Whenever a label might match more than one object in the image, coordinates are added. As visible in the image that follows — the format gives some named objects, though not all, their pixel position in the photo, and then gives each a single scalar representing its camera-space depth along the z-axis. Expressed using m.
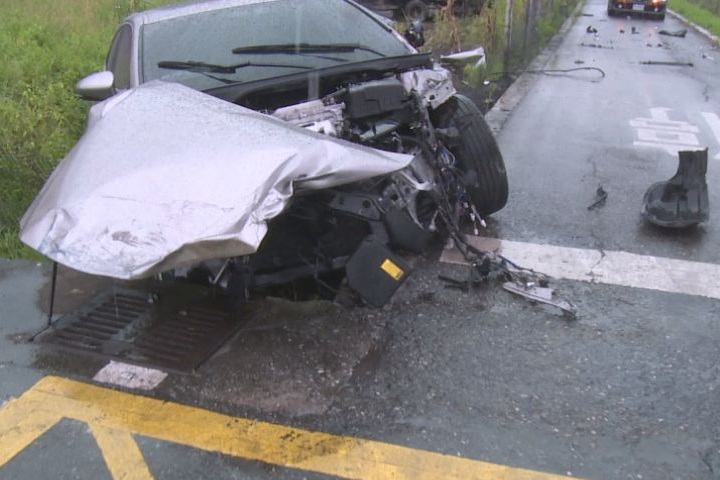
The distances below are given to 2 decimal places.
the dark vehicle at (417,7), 14.62
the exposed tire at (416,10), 15.09
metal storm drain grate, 3.43
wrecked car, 2.87
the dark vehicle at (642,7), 23.62
